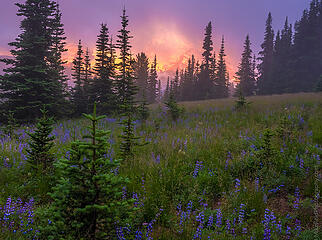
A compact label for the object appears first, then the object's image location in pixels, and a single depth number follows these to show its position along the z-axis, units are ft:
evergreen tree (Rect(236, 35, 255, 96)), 163.43
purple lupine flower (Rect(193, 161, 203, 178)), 14.32
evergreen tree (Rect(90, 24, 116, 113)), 66.86
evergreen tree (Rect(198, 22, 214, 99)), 153.57
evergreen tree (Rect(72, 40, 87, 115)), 67.87
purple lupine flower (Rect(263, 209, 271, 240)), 8.66
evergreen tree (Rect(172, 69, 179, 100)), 201.03
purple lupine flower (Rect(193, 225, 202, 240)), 8.73
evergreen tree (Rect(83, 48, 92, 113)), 67.92
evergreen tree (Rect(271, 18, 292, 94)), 141.18
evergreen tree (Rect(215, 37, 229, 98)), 177.39
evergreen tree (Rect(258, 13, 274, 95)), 160.56
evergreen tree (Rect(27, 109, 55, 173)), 13.93
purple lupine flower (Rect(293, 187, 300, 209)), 10.33
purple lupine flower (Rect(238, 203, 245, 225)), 9.65
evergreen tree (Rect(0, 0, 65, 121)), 47.33
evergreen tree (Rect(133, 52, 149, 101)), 212.43
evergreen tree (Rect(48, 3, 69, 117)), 54.36
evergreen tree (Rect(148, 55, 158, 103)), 204.23
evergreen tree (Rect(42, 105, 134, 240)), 6.88
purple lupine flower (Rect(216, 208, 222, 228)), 9.45
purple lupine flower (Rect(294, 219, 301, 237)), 8.86
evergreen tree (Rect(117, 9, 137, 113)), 64.08
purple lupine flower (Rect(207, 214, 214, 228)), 9.74
